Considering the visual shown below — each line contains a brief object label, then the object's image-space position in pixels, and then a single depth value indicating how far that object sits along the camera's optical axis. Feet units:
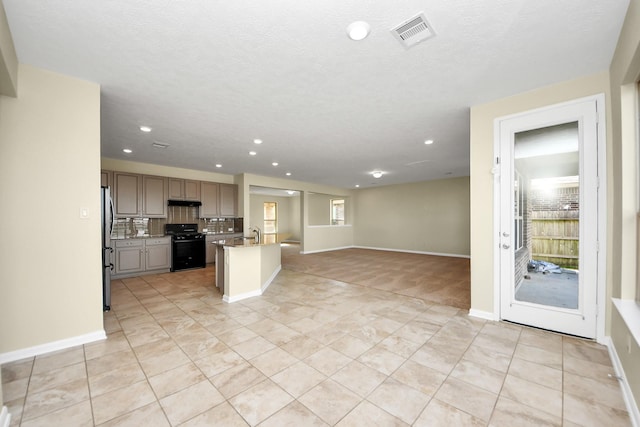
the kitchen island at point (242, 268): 12.37
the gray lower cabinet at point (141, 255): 17.20
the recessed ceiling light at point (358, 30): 5.85
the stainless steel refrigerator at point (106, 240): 10.16
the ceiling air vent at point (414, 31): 5.81
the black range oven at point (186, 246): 19.49
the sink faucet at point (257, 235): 14.47
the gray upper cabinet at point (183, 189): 20.27
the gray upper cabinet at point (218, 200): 22.09
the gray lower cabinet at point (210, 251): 21.75
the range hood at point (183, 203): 20.30
